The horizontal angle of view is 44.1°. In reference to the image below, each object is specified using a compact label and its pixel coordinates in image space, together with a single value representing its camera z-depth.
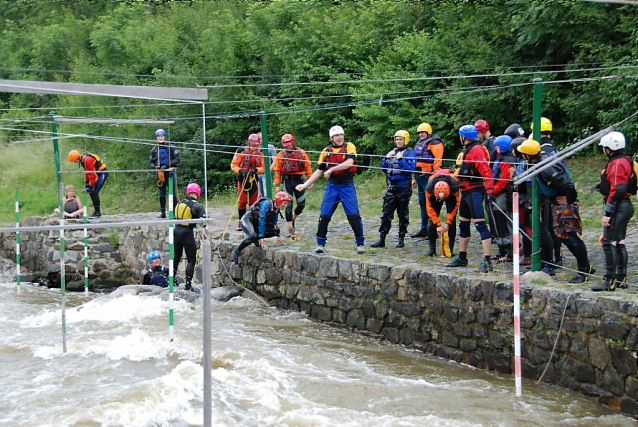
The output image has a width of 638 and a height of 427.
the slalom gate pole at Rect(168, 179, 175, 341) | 9.80
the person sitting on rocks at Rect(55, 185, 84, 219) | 16.50
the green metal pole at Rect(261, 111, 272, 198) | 13.33
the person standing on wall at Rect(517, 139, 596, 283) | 8.68
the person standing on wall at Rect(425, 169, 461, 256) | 10.43
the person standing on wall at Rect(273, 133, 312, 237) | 13.01
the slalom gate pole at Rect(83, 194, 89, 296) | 14.72
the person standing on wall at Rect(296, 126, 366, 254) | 11.26
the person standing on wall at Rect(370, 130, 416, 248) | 11.71
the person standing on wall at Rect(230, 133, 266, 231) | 13.59
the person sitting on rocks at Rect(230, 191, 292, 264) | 12.37
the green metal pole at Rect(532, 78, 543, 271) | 8.97
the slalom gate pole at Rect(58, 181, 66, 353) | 9.54
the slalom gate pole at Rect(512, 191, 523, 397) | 7.79
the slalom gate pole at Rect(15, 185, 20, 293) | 15.22
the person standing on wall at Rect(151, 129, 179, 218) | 14.75
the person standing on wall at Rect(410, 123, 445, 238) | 11.37
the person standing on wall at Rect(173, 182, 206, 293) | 12.34
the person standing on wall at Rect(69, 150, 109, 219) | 16.28
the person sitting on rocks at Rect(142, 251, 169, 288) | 13.85
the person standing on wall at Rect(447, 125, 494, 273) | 9.73
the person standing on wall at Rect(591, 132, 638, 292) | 7.91
